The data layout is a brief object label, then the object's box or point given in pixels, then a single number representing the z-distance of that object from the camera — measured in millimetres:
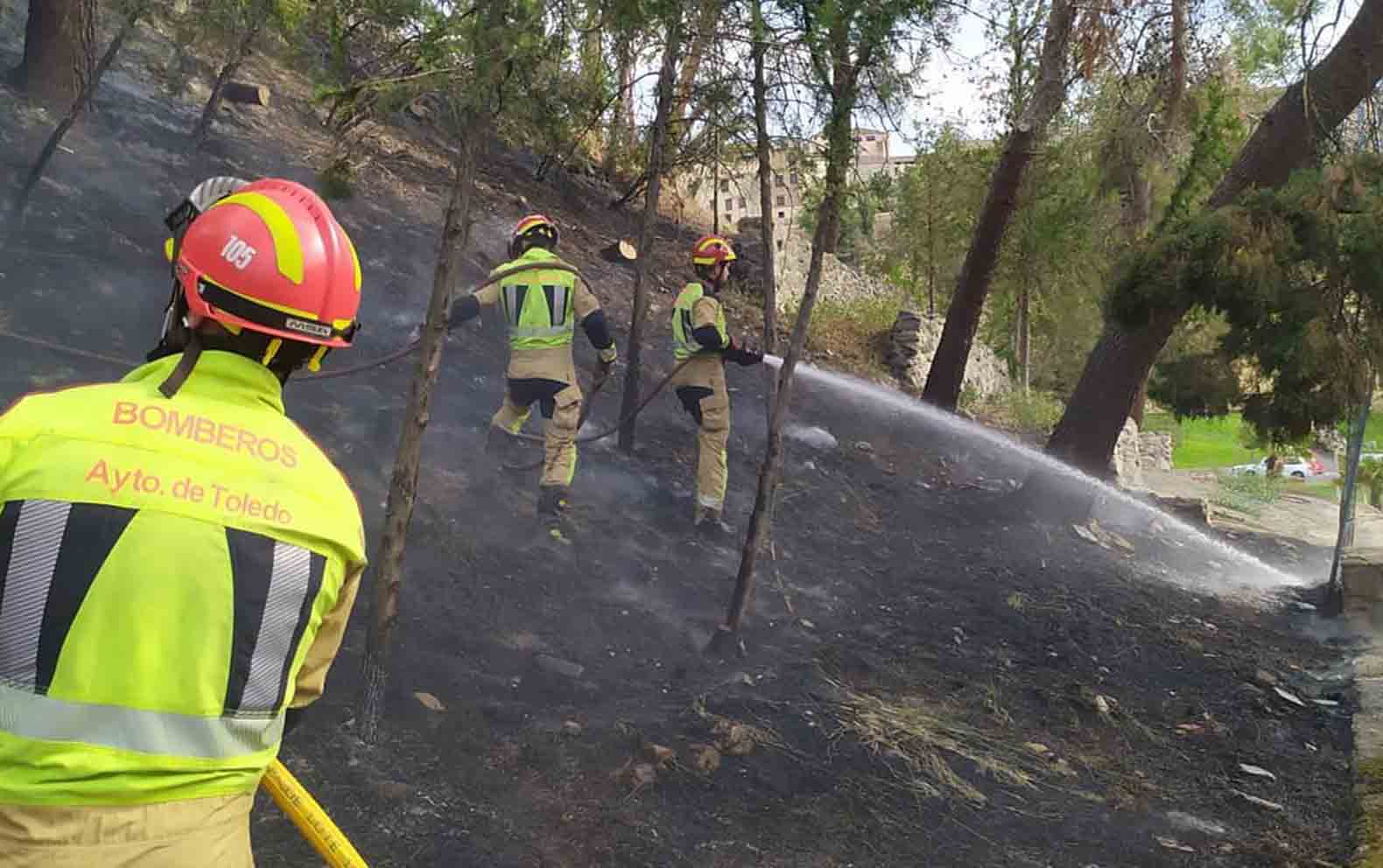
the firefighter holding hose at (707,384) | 7523
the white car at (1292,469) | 24772
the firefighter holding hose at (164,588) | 1455
